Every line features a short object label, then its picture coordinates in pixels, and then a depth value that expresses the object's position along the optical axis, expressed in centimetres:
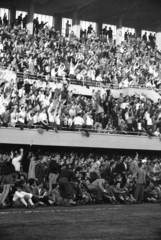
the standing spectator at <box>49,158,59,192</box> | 1881
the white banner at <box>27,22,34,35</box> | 3500
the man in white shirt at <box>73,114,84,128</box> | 2389
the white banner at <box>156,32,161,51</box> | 4126
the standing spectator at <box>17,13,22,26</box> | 3544
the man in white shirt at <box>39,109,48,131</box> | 2239
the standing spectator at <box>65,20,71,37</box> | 3891
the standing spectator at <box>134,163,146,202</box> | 2003
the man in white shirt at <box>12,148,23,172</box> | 1930
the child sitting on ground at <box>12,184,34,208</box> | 1645
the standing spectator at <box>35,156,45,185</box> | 1880
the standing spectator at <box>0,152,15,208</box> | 1625
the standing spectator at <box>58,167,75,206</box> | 1769
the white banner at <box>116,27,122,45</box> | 4054
